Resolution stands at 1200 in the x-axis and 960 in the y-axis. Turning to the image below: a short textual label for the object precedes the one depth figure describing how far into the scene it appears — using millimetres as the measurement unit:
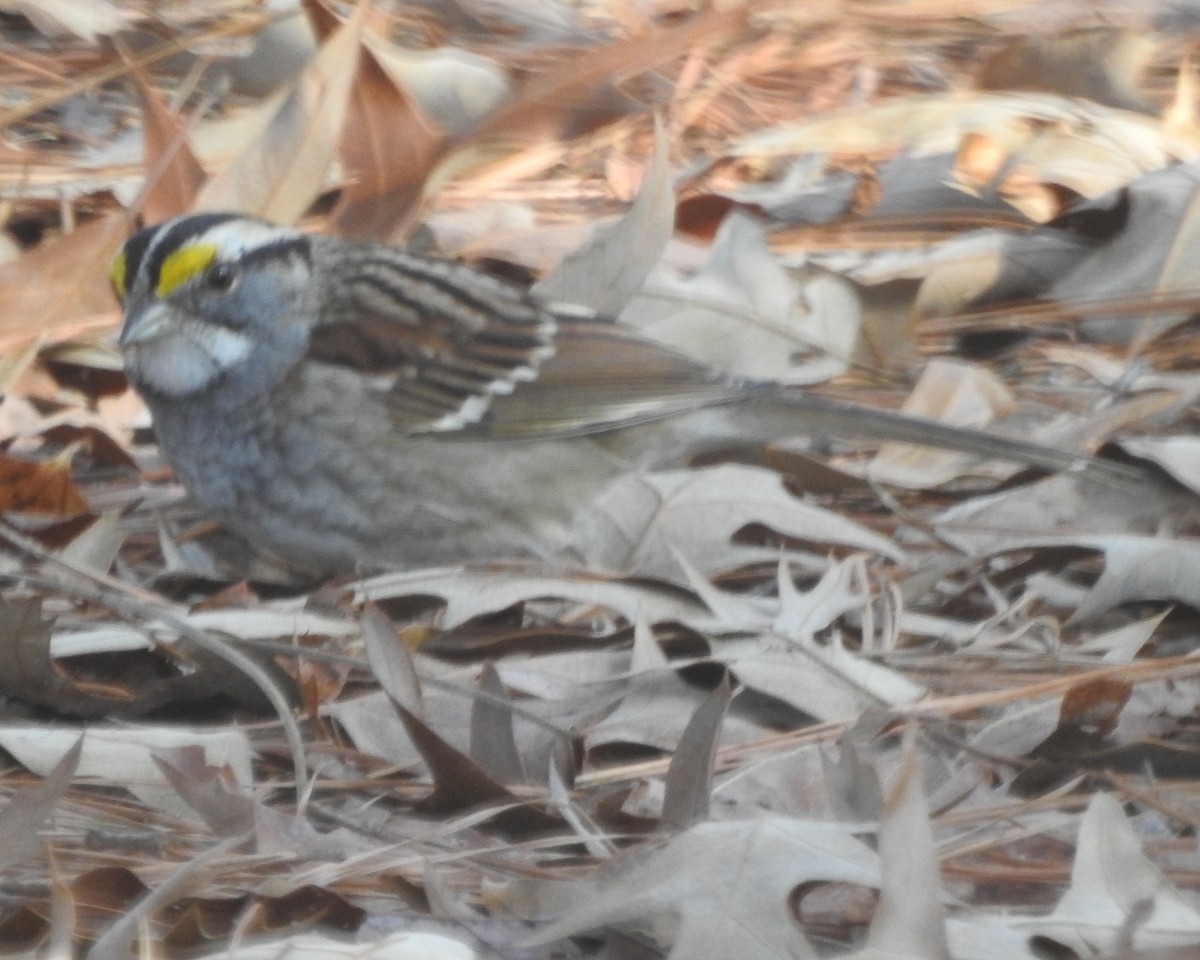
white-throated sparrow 6676
